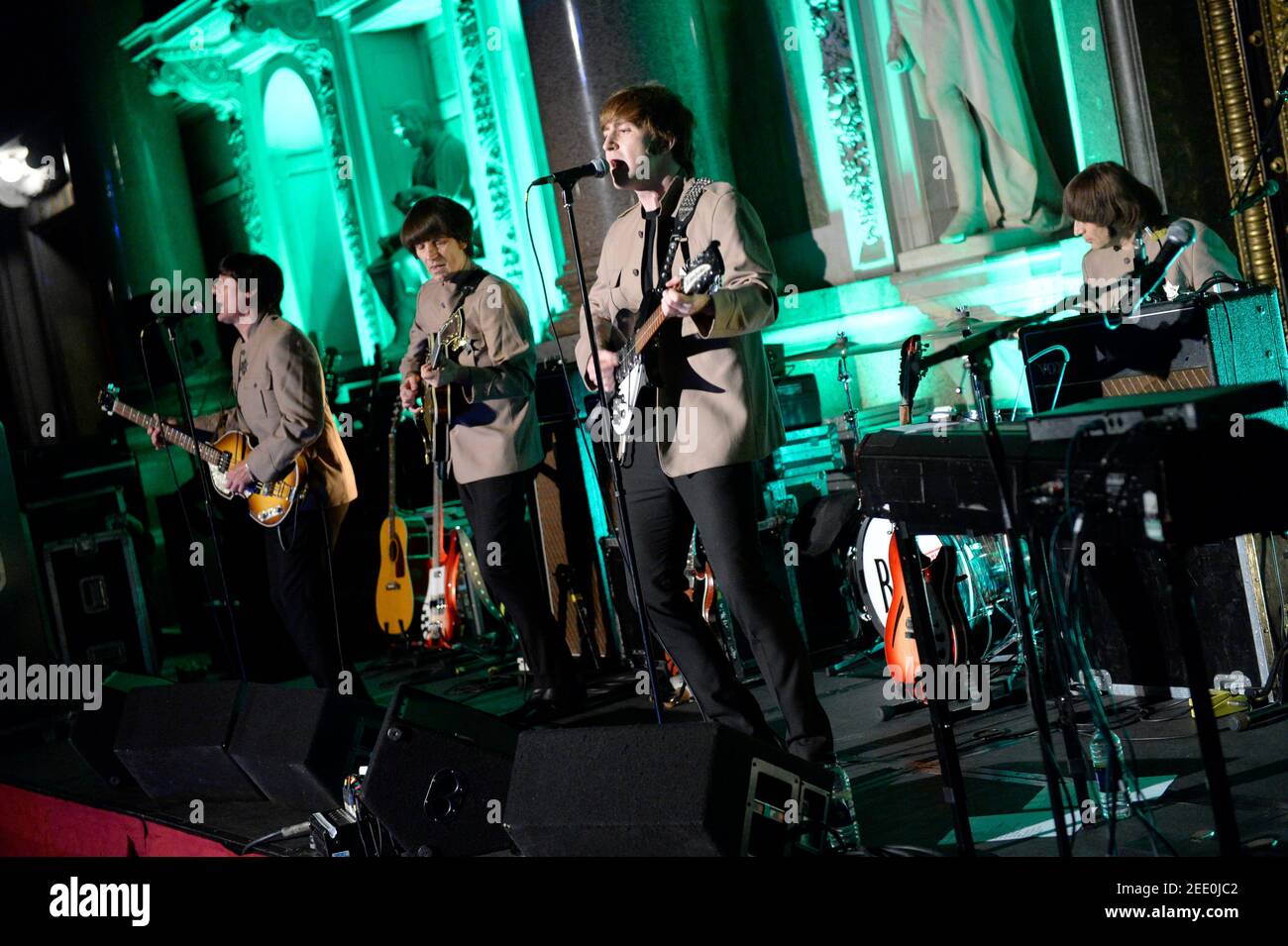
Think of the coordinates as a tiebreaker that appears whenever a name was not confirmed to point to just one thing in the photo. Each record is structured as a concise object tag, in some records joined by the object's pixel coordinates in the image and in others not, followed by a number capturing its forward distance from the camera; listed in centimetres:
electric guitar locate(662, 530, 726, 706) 557
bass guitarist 522
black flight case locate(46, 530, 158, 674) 785
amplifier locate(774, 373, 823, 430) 605
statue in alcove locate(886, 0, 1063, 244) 626
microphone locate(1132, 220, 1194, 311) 315
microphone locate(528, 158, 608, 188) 348
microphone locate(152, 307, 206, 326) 497
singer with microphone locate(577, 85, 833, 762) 361
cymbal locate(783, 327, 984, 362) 511
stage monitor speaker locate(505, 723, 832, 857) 276
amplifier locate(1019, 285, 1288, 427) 382
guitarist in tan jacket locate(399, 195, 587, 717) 523
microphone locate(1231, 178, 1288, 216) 426
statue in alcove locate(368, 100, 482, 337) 958
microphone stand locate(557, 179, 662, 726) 336
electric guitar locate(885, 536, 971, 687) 466
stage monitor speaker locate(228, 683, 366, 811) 412
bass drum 500
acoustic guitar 758
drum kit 479
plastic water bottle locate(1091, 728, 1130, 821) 282
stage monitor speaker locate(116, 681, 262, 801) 459
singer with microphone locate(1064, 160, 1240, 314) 452
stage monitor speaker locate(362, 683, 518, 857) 358
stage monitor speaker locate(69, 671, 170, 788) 514
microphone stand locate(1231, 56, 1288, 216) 473
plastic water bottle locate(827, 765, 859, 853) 342
